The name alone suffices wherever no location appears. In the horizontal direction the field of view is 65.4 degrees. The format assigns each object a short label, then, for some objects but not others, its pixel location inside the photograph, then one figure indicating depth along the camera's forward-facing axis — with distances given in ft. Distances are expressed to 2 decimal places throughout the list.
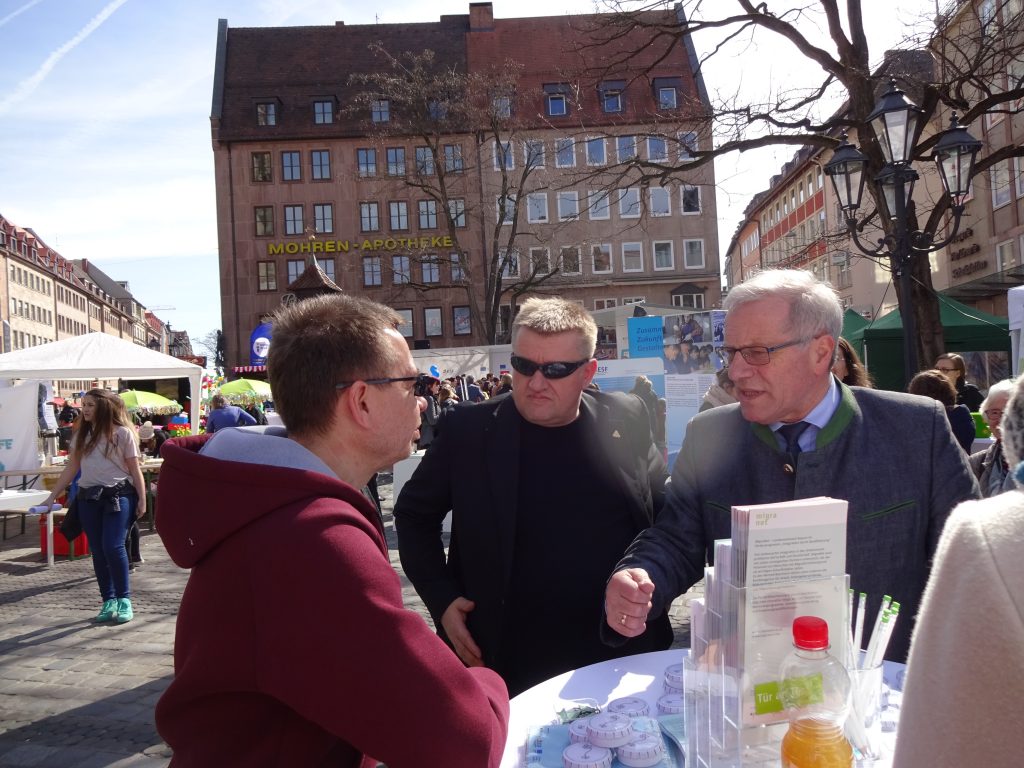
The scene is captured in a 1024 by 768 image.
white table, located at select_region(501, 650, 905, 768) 6.59
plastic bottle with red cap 4.50
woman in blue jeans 22.31
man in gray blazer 7.58
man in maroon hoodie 4.38
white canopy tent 42.16
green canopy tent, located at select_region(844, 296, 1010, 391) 44.16
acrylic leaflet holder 4.59
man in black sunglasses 9.35
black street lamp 23.94
